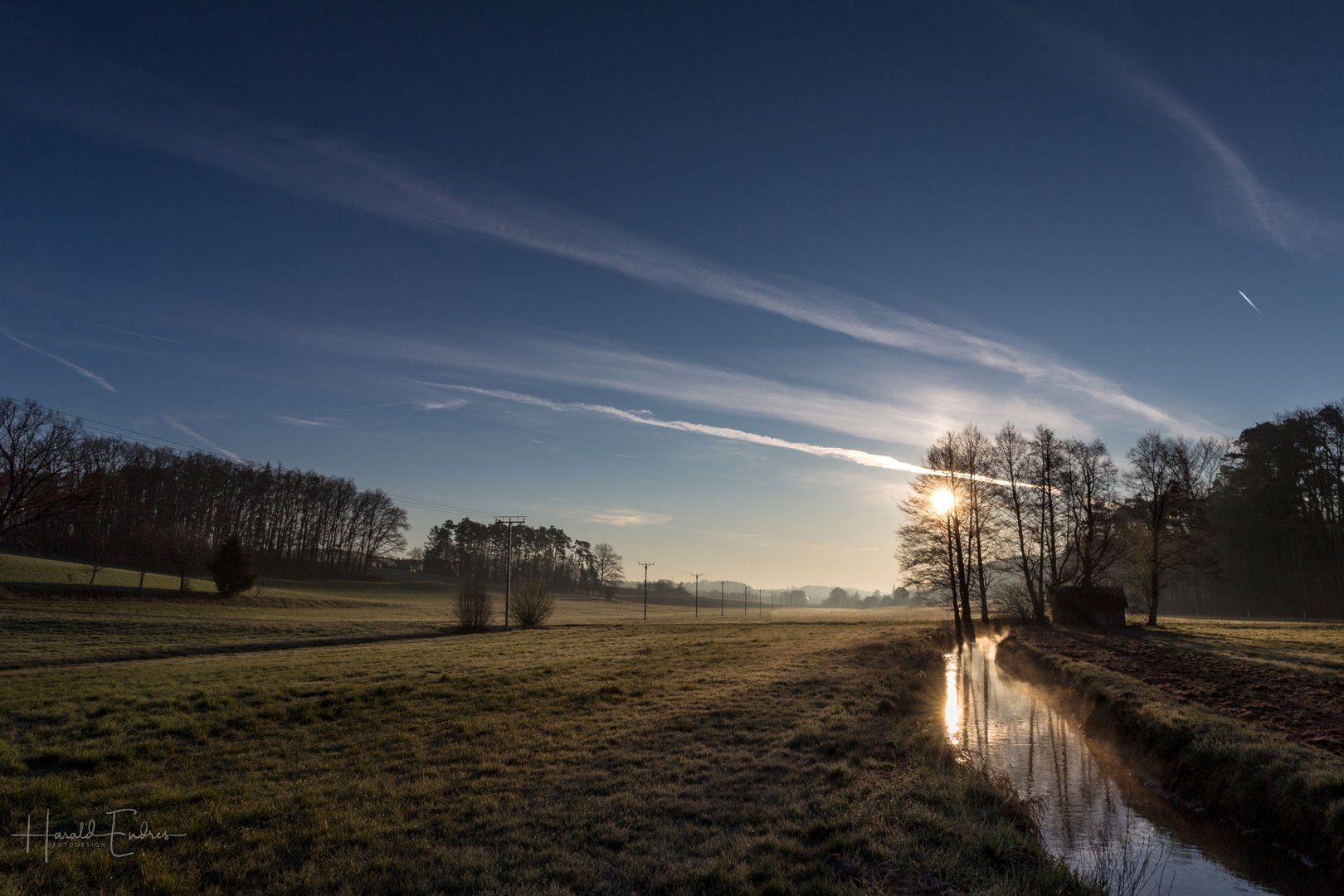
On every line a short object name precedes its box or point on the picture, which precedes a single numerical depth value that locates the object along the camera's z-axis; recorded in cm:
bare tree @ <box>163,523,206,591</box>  6119
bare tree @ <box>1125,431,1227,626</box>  4334
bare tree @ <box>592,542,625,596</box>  16629
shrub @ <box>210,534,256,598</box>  5872
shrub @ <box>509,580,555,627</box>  5169
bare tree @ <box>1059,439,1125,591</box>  4600
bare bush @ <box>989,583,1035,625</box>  4954
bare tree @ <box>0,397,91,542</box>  5056
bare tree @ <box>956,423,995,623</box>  4397
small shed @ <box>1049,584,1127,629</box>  4212
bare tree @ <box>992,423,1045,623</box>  4669
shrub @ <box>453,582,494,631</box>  4753
